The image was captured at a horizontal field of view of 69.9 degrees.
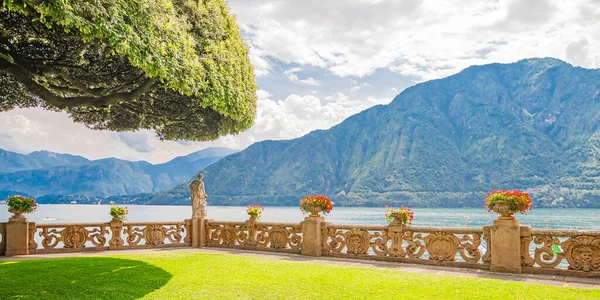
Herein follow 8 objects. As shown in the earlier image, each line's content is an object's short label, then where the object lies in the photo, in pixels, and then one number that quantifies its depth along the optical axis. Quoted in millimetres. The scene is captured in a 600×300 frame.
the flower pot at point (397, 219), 13043
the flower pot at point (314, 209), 14422
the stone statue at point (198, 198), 17469
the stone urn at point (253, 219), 16034
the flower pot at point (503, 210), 10953
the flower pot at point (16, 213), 14444
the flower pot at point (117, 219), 16203
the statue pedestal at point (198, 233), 17219
